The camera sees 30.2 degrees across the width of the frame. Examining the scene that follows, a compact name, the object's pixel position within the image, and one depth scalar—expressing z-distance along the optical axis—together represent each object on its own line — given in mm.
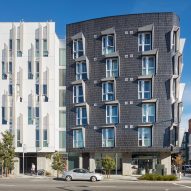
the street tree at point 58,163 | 42806
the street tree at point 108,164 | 41115
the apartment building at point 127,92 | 48858
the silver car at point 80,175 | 36761
